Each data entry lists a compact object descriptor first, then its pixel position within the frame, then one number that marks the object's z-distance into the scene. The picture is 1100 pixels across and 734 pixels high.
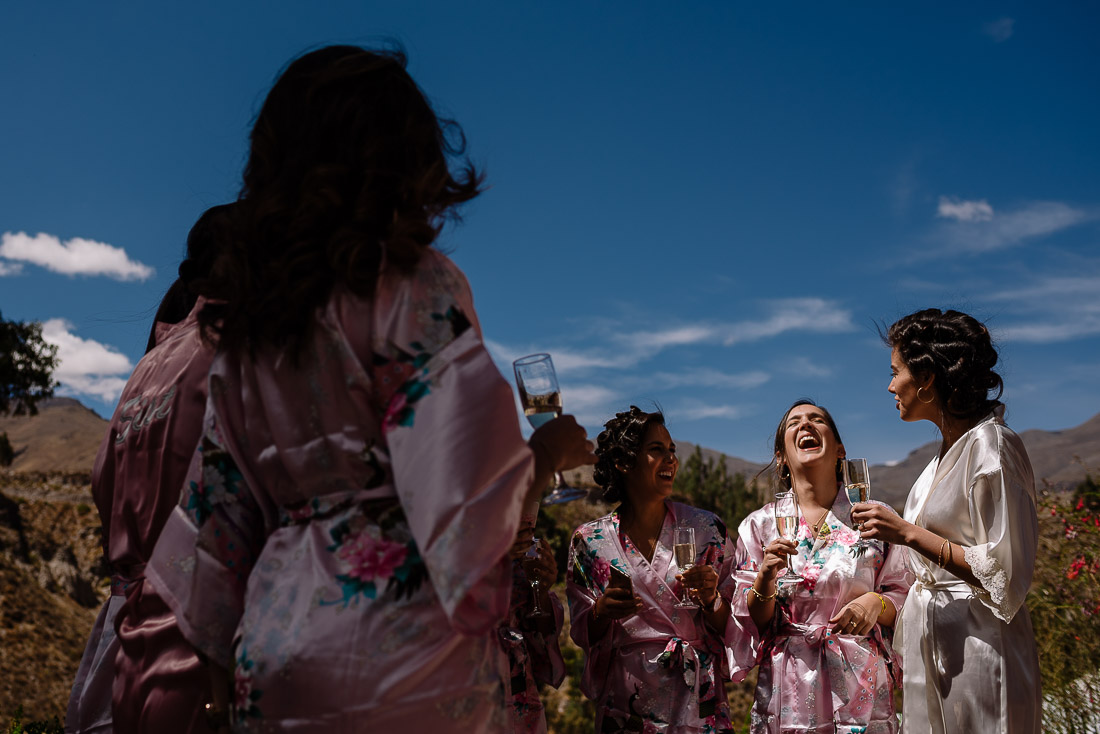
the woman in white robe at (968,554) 3.13
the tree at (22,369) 21.55
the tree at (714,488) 21.94
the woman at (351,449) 1.58
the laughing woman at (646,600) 3.74
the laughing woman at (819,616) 3.52
